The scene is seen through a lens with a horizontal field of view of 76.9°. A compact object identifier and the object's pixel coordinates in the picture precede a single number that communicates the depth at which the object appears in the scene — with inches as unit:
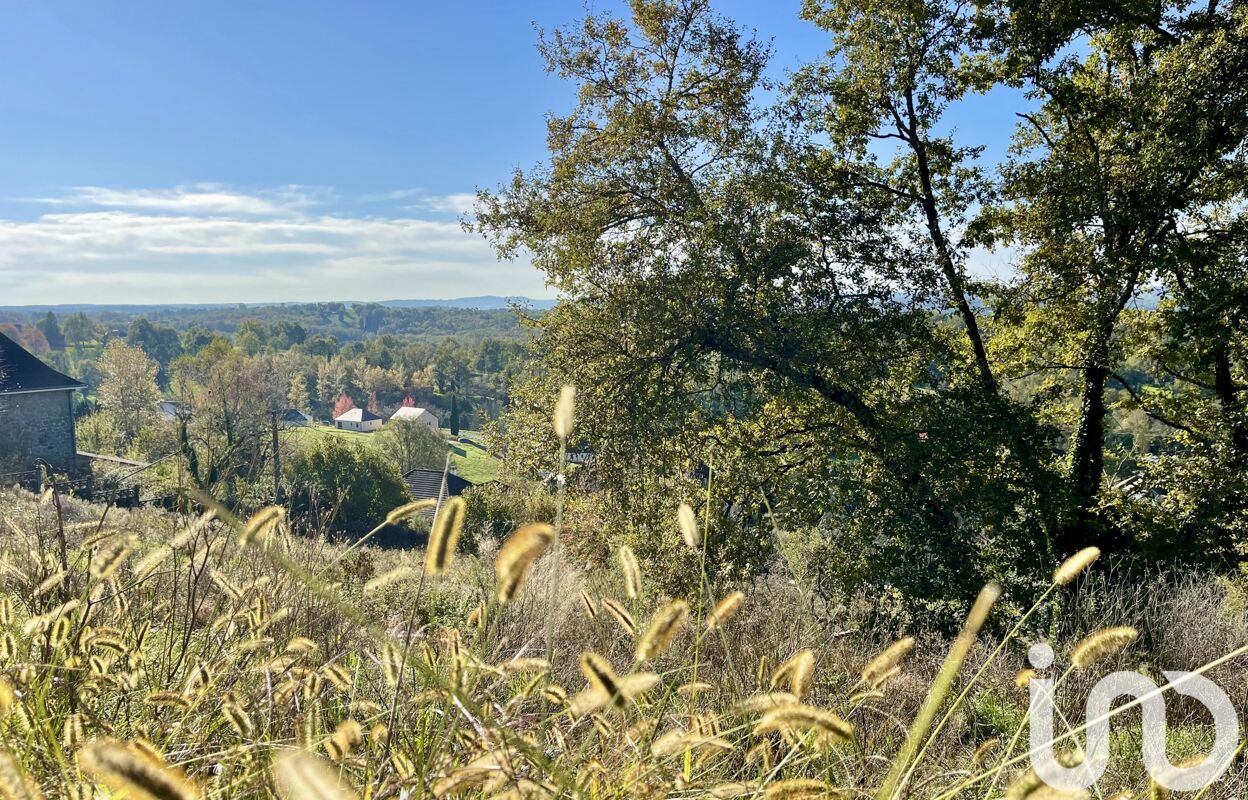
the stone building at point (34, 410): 1046.4
